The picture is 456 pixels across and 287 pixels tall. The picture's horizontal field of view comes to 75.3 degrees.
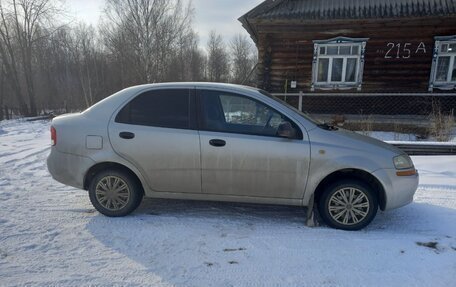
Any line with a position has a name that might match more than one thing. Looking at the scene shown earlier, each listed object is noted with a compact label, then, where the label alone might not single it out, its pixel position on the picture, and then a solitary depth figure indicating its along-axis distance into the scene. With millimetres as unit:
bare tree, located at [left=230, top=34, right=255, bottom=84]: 56594
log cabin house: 10812
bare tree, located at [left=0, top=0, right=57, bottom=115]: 23906
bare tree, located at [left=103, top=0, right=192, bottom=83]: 24766
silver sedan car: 3424
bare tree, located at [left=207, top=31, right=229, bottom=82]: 55406
